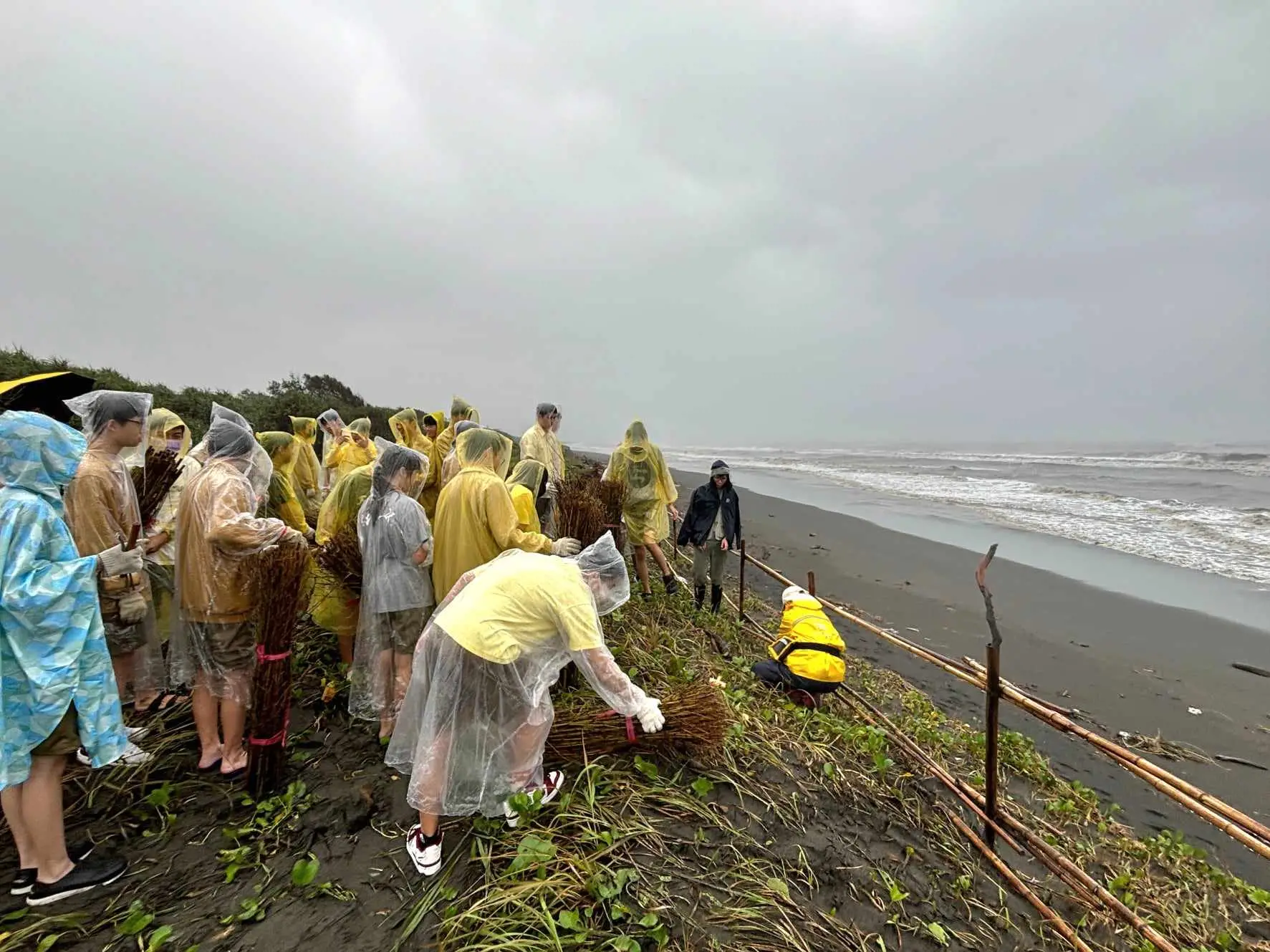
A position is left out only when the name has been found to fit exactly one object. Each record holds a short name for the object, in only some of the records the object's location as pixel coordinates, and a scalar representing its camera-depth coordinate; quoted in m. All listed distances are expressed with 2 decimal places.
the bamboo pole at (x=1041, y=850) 2.51
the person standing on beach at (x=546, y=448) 5.52
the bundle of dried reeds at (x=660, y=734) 2.86
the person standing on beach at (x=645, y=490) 6.04
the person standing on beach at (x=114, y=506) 2.71
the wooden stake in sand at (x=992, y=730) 3.05
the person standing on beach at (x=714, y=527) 6.06
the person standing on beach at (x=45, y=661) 1.95
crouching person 4.16
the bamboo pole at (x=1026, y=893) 2.50
